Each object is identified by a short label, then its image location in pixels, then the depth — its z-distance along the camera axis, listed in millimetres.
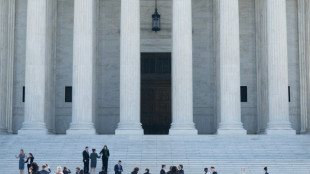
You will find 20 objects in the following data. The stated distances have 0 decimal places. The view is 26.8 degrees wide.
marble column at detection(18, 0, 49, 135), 59500
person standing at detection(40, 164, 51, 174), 32362
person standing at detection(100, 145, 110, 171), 45947
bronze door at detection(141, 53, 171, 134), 70812
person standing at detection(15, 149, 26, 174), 44844
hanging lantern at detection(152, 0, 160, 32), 67044
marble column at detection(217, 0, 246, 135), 59219
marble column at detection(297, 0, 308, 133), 66750
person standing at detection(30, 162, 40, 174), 30166
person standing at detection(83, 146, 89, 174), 46125
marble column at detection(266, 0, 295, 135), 59531
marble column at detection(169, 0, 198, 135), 58719
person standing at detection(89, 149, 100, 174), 45812
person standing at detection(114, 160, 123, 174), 42625
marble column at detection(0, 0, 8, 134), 64750
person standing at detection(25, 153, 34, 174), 44569
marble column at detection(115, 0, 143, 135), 58688
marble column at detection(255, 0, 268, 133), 65438
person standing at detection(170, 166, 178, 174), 33219
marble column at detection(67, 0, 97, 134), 59219
